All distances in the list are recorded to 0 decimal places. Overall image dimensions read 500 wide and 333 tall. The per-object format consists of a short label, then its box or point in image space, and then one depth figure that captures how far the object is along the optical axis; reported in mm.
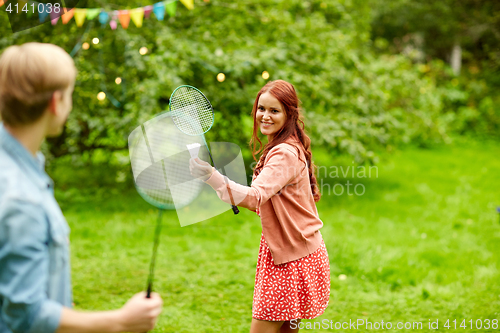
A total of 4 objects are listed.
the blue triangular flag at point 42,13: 3934
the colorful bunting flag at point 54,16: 3979
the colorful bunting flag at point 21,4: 3754
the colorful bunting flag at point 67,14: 4196
